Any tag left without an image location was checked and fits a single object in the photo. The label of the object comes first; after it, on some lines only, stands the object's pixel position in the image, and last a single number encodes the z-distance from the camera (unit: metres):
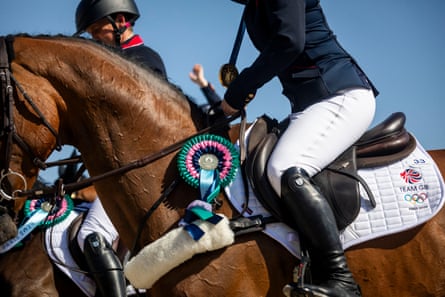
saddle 7.26
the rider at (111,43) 10.67
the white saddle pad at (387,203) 7.28
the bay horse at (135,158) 7.17
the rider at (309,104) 6.98
